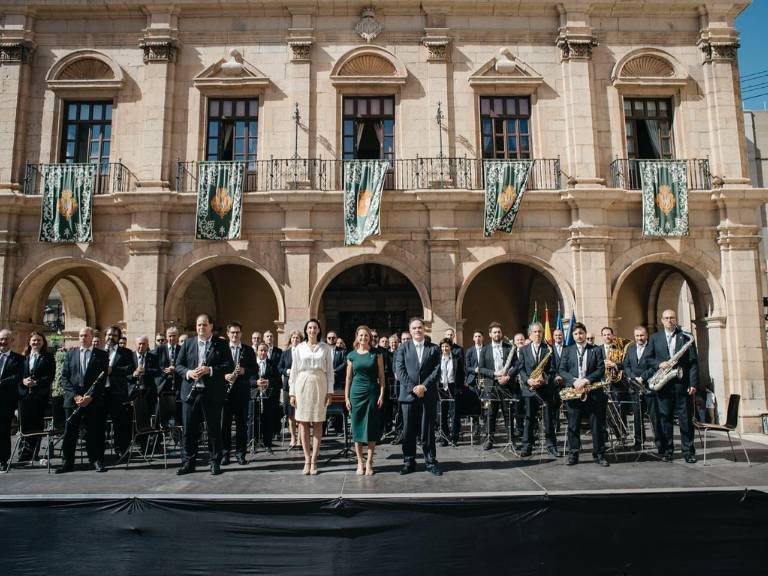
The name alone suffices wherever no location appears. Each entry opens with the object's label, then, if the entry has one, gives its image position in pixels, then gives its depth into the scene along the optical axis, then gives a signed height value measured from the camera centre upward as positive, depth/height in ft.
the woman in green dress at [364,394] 24.64 -0.56
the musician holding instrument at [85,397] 27.22 -0.68
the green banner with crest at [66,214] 48.49 +14.48
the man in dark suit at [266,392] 32.35 -0.57
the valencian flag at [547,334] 48.83 +4.06
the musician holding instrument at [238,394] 28.17 -0.60
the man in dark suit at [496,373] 31.78 +0.43
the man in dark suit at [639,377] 29.50 +0.18
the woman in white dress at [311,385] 25.11 -0.14
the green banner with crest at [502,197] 47.67 +15.54
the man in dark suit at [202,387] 25.82 -0.21
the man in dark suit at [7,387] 28.12 -0.19
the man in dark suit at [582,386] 27.63 -0.30
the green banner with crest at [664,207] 48.39 +14.85
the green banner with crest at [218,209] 48.01 +14.74
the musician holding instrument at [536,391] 29.68 -0.55
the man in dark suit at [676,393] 28.22 -0.65
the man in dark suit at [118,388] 29.81 -0.27
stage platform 14.83 -4.04
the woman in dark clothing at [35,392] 29.48 -0.45
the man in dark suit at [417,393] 25.38 -0.44
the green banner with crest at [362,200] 47.26 +15.22
